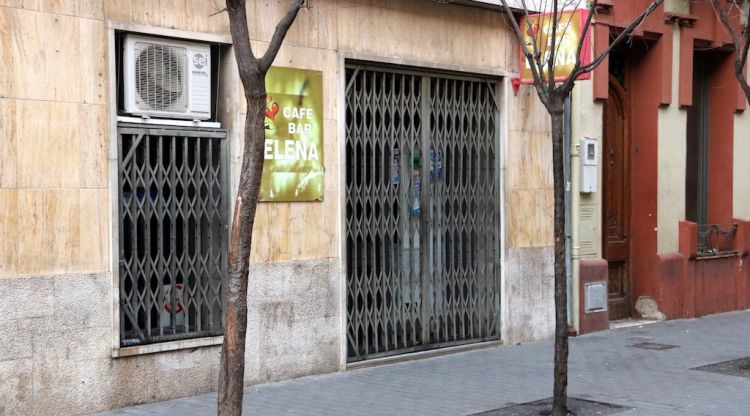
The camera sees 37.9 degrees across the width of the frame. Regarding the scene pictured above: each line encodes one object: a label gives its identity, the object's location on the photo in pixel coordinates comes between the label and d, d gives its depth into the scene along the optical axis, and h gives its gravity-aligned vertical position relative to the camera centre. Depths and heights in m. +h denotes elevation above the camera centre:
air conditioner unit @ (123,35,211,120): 9.45 +0.96
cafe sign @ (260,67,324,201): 10.48 +0.48
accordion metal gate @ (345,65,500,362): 11.55 -0.30
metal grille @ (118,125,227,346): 9.38 -0.41
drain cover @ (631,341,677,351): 13.20 -1.98
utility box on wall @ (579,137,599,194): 14.28 +0.27
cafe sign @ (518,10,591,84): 12.32 +1.67
